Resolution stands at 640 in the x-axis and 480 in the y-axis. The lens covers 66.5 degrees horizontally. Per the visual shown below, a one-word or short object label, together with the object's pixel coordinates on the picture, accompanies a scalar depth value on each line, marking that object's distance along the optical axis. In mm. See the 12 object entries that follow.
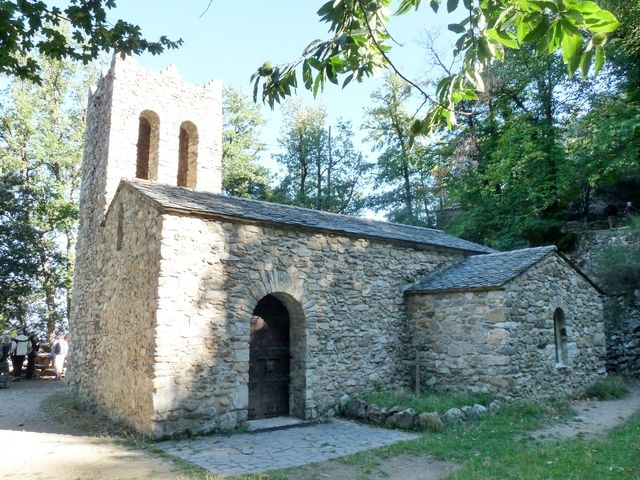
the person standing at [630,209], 18181
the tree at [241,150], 24516
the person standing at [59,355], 16219
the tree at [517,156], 18031
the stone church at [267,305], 7828
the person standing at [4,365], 13974
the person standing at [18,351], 15672
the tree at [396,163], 25266
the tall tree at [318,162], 27438
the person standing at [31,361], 16156
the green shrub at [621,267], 13734
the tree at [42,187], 18766
